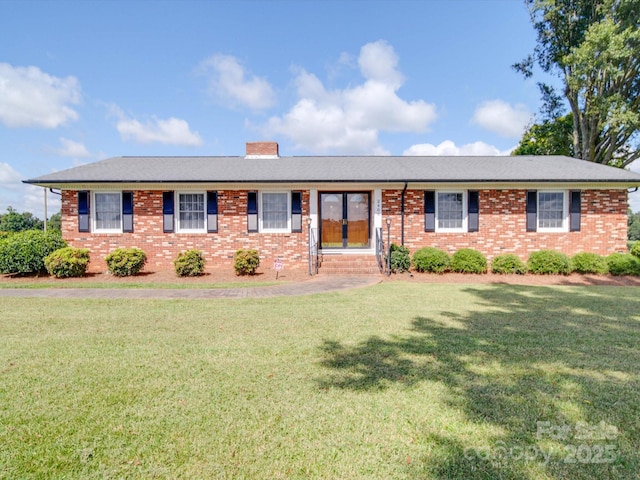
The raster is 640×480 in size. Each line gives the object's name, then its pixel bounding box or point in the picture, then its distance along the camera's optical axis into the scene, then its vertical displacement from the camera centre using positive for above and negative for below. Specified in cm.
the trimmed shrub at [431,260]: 1127 -90
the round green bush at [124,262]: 1053 -83
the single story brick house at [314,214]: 1216 +70
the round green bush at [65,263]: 1009 -82
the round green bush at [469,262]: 1128 -96
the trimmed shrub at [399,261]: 1124 -91
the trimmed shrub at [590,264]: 1109 -103
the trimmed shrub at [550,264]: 1102 -102
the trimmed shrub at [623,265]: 1084 -105
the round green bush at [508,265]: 1126 -107
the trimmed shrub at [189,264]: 1056 -90
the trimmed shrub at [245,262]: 1073 -87
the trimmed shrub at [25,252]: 1017 -48
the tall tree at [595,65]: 1483 +770
